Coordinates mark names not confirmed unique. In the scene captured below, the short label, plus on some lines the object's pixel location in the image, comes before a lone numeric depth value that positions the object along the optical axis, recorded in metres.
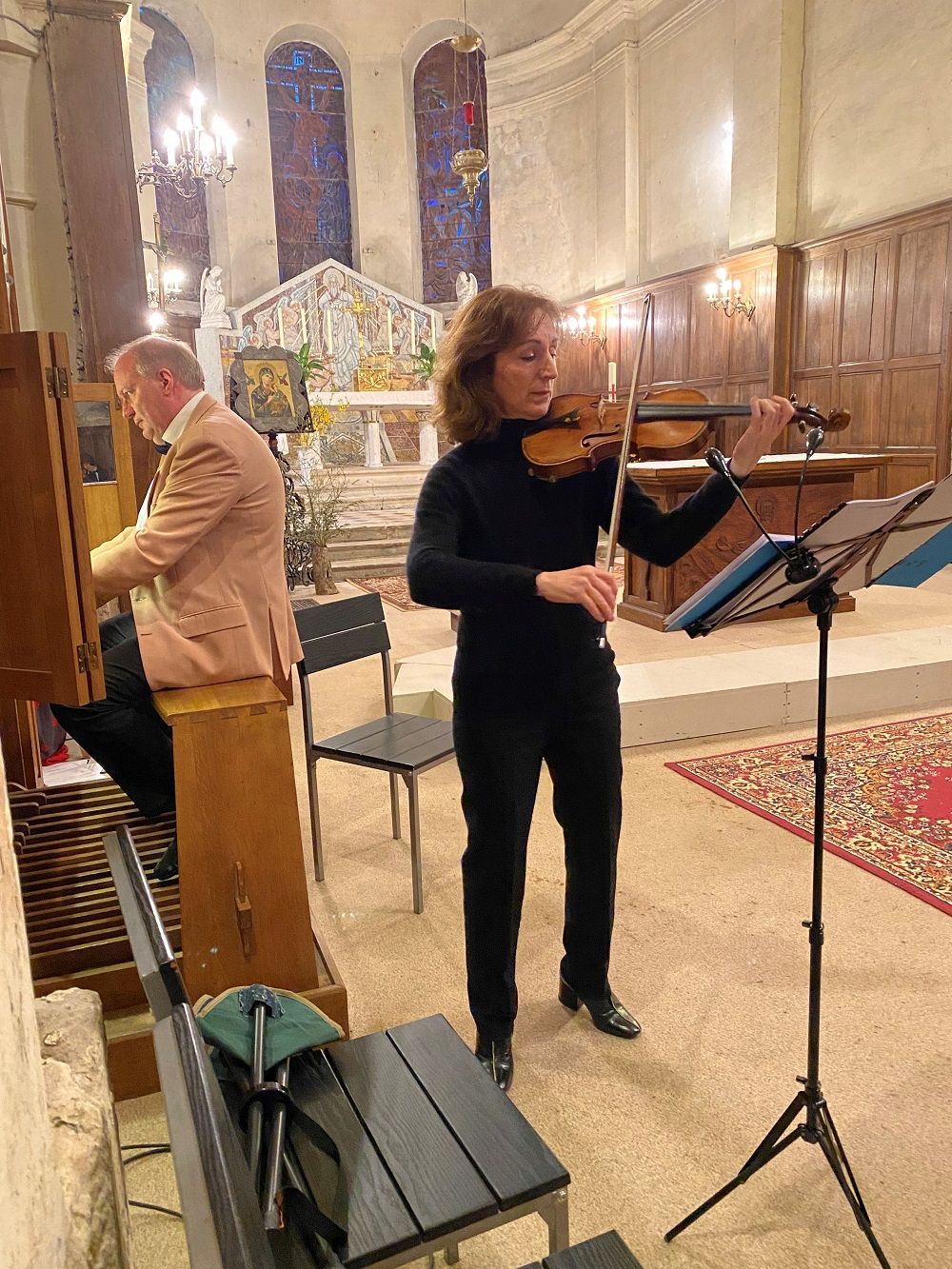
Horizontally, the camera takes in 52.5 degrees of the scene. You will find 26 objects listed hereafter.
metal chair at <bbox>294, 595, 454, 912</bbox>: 2.93
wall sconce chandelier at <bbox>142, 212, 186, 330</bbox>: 13.22
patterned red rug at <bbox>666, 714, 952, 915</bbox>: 3.20
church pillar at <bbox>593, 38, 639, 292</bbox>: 13.75
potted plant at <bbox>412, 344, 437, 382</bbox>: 14.99
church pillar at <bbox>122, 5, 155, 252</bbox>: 14.30
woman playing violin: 1.95
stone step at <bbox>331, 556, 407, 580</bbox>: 9.84
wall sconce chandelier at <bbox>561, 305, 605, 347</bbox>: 14.91
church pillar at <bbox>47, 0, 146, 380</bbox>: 4.18
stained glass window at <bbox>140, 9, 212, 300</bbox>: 16.08
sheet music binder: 1.47
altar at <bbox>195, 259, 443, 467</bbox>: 14.85
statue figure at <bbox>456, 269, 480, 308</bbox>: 16.72
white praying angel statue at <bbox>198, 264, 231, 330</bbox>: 15.06
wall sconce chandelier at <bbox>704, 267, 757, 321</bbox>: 11.72
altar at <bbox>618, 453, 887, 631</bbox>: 6.42
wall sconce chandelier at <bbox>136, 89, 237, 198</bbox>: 12.52
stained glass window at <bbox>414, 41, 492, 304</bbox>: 18.33
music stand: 1.48
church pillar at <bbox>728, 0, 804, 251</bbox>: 10.74
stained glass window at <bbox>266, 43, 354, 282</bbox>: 18.06
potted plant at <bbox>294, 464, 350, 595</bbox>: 8.59
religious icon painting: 7.96
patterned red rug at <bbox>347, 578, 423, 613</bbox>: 8.23
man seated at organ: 2.42
